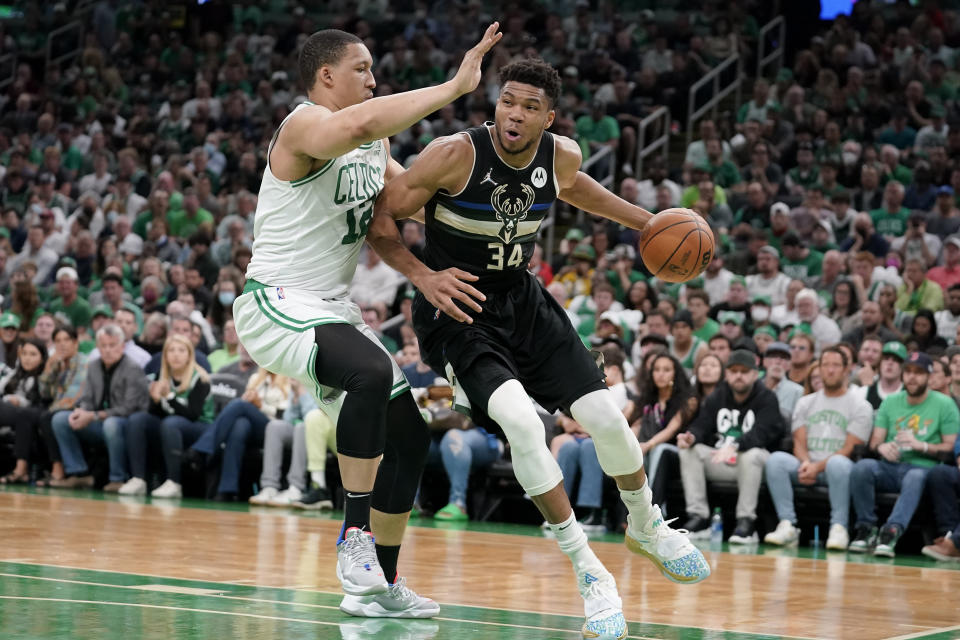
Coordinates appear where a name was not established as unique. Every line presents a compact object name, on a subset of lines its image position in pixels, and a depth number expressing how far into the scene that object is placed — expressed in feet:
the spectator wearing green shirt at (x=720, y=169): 48.44
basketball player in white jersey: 16.12
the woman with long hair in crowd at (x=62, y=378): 40.32
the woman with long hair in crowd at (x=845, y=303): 37.42
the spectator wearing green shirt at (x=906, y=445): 29.50
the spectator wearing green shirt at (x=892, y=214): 42.96
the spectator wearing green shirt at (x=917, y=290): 37.83
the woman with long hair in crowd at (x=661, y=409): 32.22
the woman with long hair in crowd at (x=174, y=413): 37.83
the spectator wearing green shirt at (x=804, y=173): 46.57
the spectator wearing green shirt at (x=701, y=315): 37.73
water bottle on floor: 31.30
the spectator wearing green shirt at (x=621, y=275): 41.22
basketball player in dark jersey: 16.33
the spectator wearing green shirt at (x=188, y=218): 52.65
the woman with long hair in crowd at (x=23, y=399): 40.47
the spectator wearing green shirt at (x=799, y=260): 41.55
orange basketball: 18.24
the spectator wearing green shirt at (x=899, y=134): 48.01
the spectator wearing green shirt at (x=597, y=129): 53.36
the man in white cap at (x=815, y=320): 36.83
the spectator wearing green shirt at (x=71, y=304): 46.52
